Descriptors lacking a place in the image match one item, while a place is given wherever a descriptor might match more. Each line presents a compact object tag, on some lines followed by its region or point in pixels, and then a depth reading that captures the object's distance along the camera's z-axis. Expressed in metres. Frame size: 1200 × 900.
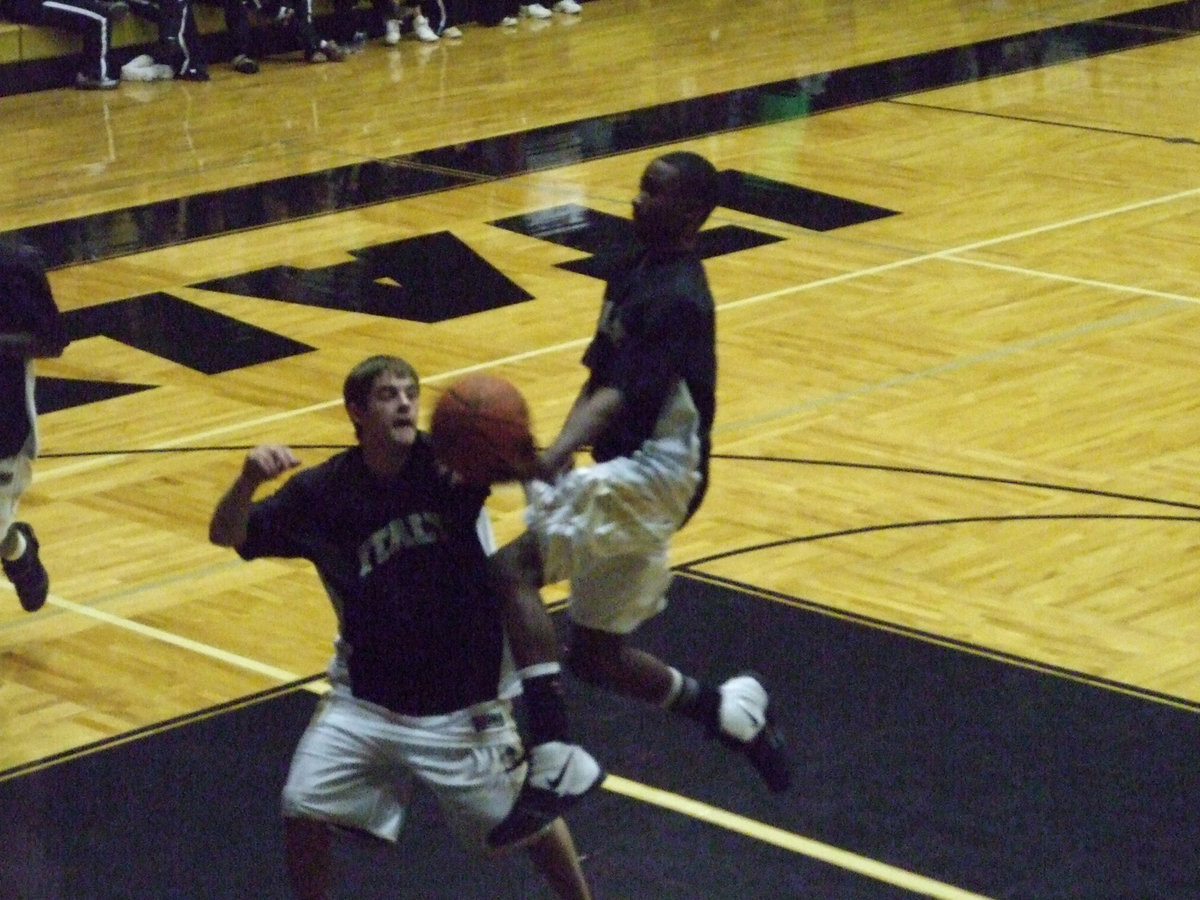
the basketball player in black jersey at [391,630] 8.23
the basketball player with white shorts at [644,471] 9.31
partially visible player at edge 11.38
